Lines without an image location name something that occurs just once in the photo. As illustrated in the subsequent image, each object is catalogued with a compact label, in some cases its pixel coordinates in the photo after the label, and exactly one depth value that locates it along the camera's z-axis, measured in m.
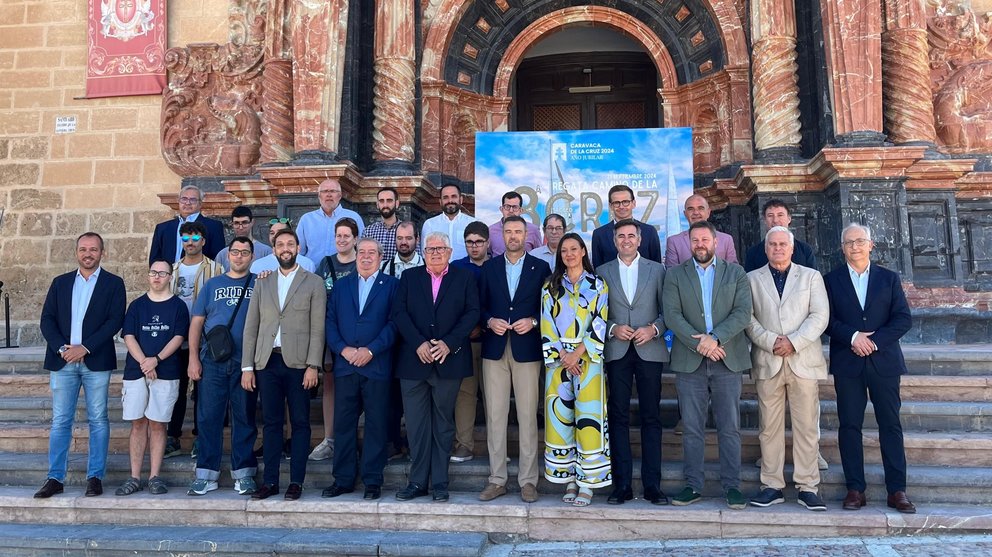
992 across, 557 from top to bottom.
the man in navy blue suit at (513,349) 4.61
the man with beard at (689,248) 5.45
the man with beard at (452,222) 6.34
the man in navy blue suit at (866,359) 4.31
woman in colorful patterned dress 4.47
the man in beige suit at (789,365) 4.38
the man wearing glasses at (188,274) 5.44
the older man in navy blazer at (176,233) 6.38
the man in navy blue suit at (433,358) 4.63
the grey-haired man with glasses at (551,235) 5.62
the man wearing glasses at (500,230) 5.73
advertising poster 7.91
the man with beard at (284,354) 4.69
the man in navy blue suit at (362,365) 4.68
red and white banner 9.60
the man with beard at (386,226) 6.02
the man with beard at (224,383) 4.80
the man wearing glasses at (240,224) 5.97
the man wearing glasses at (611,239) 5.20
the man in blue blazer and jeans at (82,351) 4.93
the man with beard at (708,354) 4.41
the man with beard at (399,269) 5.09
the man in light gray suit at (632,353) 4.49
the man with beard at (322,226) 6.46
